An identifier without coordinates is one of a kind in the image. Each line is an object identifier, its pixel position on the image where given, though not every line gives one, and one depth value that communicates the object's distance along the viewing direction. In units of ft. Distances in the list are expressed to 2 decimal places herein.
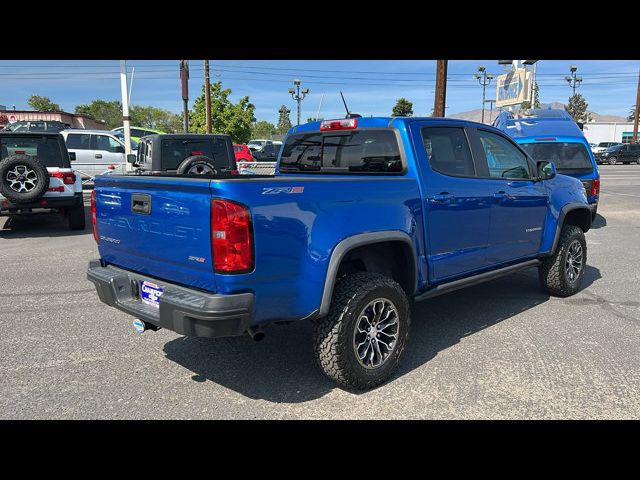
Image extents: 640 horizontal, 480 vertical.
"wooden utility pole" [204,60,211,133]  88.36
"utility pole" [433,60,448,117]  44.65
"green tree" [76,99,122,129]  298.15
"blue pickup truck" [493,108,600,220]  33.27
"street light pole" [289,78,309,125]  170.67
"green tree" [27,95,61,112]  262.28
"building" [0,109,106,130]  158.51
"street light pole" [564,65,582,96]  234.99
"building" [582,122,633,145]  211.41
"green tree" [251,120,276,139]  394.73
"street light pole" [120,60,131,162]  47.65
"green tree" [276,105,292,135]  389.97
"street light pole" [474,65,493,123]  204.33
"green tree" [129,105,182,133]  311.06
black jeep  29.58
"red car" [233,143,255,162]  77.00
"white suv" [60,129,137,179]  53.52
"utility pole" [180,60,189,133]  68.08
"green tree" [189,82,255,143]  110.52
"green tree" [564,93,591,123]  345.37
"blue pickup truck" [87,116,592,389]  9.31
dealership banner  62.64
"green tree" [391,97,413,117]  128.34
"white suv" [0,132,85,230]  28.14
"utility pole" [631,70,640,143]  145.69
